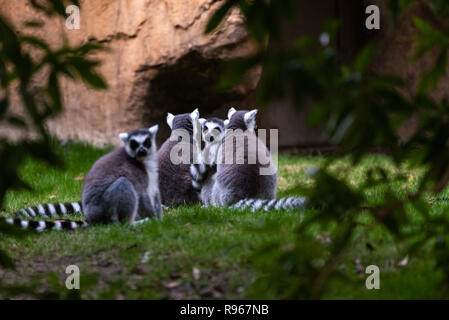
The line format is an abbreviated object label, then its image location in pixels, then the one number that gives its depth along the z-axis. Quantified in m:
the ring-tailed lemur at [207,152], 14.18
